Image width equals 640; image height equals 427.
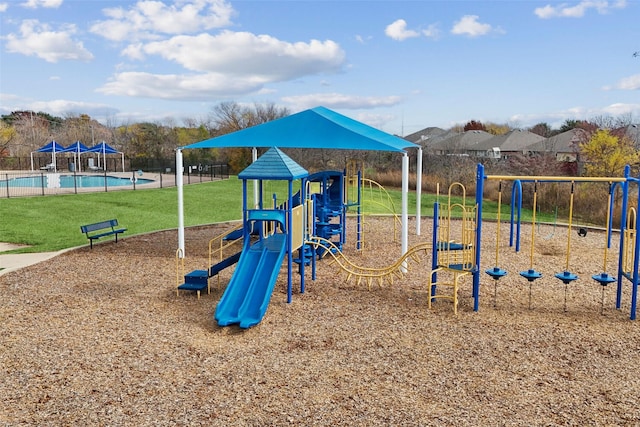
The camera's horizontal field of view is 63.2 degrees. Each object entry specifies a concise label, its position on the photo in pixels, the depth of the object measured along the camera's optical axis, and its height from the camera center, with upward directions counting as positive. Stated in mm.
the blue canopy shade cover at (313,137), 9828 +524
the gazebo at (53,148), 38188 +1148
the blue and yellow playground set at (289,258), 7605 -1530
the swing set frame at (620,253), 7633 -1329
